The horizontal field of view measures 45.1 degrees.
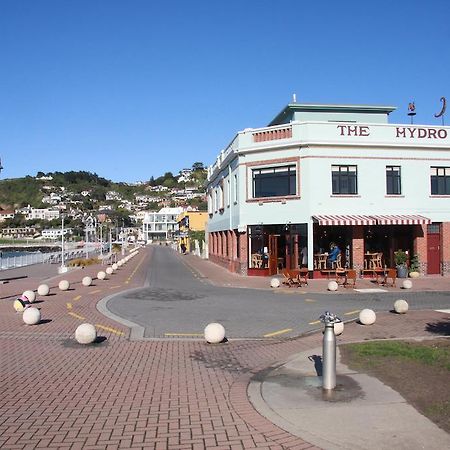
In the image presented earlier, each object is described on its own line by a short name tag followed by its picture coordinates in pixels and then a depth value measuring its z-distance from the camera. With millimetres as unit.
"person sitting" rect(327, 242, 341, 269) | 27238
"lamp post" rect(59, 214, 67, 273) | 33694
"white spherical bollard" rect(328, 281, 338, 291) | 21625
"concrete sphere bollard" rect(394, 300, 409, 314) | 15031
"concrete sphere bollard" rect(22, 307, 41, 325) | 13539
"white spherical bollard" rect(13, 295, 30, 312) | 15805
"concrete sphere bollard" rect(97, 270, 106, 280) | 28016
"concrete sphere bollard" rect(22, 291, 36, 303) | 17578
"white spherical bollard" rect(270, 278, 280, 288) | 23031
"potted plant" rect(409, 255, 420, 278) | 28203
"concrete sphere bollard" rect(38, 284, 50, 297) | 20109
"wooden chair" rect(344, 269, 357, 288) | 22578
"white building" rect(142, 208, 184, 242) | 170125
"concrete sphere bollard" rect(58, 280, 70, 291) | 22031
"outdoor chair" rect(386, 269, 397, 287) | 23203
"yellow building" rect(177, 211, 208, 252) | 84100
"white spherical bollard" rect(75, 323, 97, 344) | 11039
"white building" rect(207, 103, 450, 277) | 27562
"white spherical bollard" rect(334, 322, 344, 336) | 11609
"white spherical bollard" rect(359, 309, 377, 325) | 13289
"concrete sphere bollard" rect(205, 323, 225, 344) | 11055
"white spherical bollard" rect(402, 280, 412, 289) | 22308
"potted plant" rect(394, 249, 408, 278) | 27359
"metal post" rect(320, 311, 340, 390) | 7461
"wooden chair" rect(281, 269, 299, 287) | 23284
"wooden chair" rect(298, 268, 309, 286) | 23759
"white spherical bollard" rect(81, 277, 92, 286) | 24188
